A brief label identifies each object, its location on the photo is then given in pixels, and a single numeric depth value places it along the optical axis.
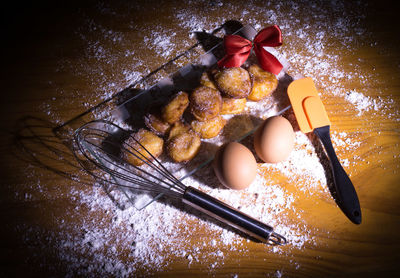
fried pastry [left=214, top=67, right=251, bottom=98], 0.69
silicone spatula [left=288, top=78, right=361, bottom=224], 0.70
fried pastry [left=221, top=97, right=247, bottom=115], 0.71
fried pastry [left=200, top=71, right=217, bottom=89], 0.71
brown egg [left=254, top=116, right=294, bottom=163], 0.67
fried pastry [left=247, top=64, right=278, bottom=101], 0.71
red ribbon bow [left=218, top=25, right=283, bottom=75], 0.71
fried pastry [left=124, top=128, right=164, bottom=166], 0.69
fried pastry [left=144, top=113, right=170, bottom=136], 0.69
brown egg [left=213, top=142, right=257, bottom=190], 0.67
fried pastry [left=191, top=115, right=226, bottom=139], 0.69
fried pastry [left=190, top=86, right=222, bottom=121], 0.68
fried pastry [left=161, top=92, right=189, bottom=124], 0.68
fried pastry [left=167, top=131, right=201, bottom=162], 0.68
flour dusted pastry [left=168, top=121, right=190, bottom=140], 0.69
